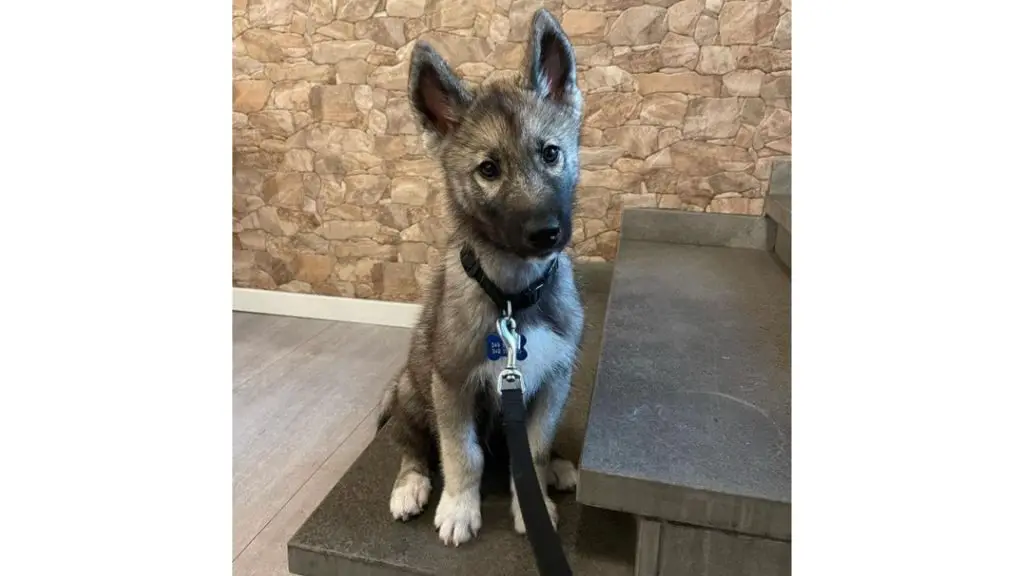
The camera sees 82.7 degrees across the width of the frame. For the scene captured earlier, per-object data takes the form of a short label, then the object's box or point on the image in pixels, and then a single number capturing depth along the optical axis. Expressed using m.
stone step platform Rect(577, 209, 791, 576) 1.15
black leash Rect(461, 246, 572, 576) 0.96
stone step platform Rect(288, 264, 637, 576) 1.41
